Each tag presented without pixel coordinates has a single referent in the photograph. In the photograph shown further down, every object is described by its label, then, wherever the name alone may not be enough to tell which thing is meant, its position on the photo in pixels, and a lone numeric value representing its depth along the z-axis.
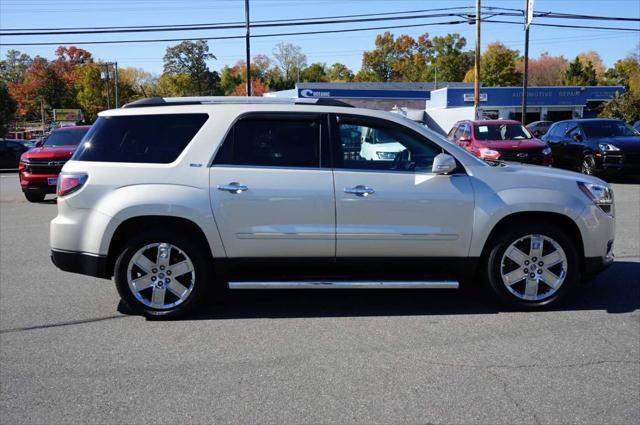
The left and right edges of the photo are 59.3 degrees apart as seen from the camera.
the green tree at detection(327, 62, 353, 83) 129.12
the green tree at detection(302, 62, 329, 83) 119.94
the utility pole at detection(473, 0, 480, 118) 29.87
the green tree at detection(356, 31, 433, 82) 117.69
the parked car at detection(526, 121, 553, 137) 34.75
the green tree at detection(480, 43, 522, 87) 89.38
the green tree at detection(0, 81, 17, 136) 51.16
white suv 4.96
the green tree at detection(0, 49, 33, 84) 114.25
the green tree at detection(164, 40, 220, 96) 107.75
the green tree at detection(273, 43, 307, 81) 114.44
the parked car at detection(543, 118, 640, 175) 14.92
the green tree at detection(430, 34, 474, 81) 102.19
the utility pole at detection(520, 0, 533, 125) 24.97
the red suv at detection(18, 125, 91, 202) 13.16
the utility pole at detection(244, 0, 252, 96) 29.78
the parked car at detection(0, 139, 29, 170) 25.75
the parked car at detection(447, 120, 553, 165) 15.57
